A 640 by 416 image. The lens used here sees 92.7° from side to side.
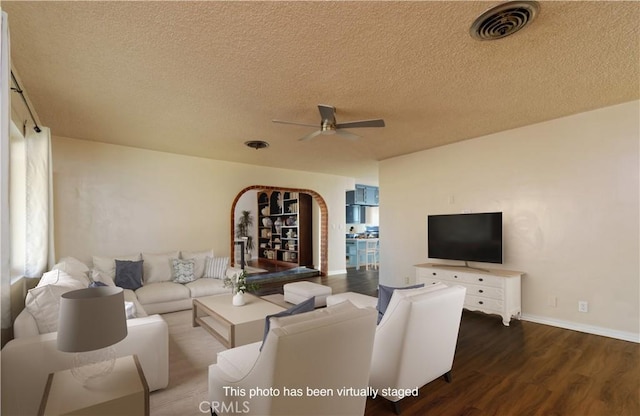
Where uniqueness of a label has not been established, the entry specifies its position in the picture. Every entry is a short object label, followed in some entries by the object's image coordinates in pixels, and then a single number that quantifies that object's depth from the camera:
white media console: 3.88
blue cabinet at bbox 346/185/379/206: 9.94
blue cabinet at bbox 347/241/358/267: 9.25
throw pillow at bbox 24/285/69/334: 2.20
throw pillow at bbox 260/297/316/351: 1.65
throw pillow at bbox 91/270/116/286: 3.53
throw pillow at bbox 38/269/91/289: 2.57
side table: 1.49
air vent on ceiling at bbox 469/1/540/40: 1.82
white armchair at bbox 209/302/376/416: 1.42
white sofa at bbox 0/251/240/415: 1.96
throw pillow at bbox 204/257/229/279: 5.16
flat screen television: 4.25
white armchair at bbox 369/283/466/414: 2.03
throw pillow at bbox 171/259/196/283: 4.80
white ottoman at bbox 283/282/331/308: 4.54
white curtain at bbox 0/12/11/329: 1.53
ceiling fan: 3.08
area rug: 2.21
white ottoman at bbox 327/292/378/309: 3.47
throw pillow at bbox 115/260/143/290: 4.37
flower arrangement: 3.46
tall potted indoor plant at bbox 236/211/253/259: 10.32
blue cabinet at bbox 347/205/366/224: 10.11
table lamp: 1.53
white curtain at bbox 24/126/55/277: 3.19
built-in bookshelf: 8.69
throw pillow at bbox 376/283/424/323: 2.30
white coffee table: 2.88
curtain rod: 2.51
